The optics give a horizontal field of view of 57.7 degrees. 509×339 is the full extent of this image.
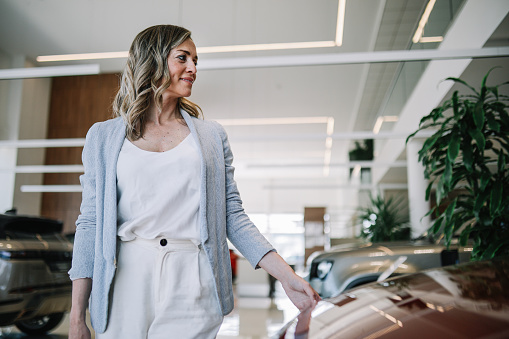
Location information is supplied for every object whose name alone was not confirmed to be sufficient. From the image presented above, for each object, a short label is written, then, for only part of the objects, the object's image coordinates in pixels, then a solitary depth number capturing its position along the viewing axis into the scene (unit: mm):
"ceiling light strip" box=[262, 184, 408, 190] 11311
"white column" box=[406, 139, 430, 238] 7820
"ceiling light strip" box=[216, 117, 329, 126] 11336
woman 940
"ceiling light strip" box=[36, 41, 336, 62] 7467
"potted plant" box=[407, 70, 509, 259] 2871
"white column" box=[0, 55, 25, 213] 8367
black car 3125
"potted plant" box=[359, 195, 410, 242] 7677
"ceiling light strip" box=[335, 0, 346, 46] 6451
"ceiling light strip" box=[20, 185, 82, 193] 8289
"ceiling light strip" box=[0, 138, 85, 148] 6418
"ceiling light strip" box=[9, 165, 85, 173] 7645
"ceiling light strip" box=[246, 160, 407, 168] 9080
